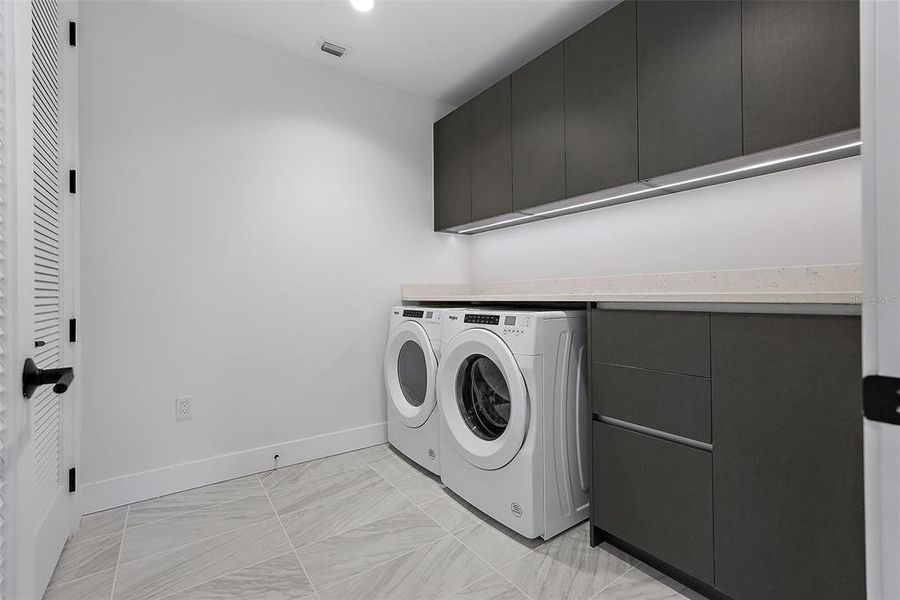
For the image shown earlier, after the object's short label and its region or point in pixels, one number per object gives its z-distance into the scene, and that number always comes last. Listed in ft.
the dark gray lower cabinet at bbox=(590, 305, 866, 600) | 3.30
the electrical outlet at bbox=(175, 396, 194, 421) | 6.84
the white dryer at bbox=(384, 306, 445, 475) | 7.09
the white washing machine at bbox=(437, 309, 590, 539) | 5.16
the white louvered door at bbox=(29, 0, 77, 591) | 4.35
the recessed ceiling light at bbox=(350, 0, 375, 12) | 6.40
